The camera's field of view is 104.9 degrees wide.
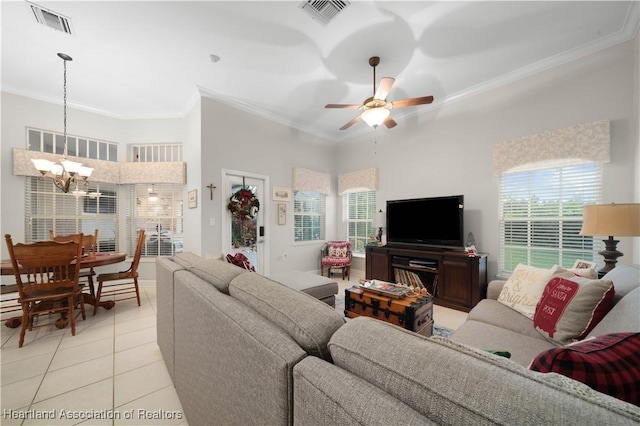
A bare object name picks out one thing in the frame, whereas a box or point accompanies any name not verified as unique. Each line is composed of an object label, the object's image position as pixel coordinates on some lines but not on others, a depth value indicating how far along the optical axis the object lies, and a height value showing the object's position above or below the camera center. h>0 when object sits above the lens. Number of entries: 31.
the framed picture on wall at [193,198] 3.92 +0.22
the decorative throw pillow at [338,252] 5.08 -0.83
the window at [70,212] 3.70 +0.00
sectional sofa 0.42 -0.38
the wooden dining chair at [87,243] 3.25 -0.45
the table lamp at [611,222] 1.95 -0.09
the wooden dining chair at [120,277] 3.09 -0.86
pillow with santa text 1.37 -0.57
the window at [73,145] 3.76 +1.10
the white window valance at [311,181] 4.98 +0.66
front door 4.11 -0.09
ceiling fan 2.65 +1.21
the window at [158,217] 4.47 -0.09
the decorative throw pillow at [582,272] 1.78 -0.45
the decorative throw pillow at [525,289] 1.83 -0.61
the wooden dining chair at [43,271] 2.30 -0.61
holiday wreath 4.12 +0.13
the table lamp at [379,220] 4.78 -0.16
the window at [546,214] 2.86 -0.03
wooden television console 3.23 -0.88
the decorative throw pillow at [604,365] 0.56 -0.37
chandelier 3.05 +0.53
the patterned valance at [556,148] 2.71 +0.77
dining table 2.51 -0.60
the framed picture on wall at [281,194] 4.68 +0.35
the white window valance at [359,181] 4.95 +0.66
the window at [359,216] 5.21 -0.09
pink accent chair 4.86 -0.93
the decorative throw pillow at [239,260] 2.52 -0.51
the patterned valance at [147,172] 4.27 +0.70
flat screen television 3.54 -0.16
